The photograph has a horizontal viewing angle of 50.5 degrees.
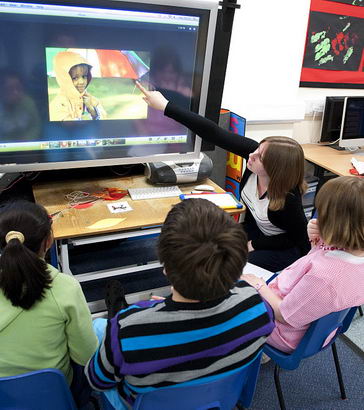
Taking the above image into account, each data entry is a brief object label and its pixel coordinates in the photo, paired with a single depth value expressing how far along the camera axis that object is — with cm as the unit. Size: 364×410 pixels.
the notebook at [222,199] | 187
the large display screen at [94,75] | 158
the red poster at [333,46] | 297
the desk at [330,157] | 274
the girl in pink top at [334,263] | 117
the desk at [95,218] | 161
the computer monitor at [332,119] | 309
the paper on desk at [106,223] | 162
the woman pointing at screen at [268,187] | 176
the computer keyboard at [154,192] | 191
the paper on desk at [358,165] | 266
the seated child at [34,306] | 99
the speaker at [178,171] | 202
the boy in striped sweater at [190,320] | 81
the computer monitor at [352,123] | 298
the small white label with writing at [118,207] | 176
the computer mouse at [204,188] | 205
